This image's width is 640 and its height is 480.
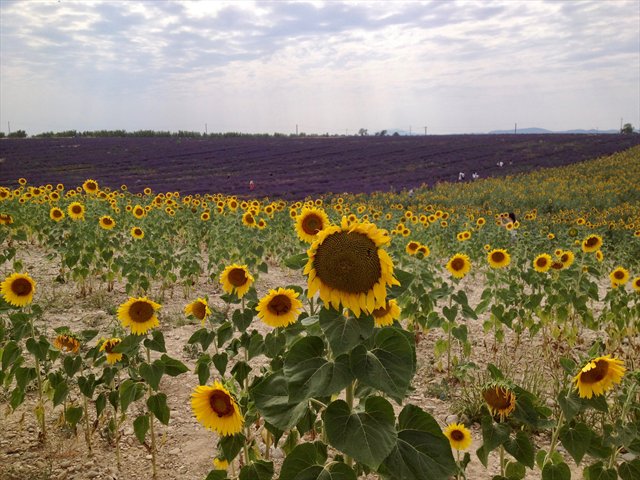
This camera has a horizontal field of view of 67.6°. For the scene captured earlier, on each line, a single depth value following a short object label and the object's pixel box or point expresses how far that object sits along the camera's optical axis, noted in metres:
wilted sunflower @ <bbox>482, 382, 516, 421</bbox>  1.81
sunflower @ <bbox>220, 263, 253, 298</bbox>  2.91
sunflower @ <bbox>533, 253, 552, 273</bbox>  5.23
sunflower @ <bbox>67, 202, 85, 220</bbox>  6.93
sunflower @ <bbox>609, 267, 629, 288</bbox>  5.03
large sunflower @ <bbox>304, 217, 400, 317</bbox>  1.40
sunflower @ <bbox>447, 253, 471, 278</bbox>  4.91
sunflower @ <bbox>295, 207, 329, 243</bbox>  2.96
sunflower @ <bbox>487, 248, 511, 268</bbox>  5.23
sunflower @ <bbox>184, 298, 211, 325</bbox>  2.88
